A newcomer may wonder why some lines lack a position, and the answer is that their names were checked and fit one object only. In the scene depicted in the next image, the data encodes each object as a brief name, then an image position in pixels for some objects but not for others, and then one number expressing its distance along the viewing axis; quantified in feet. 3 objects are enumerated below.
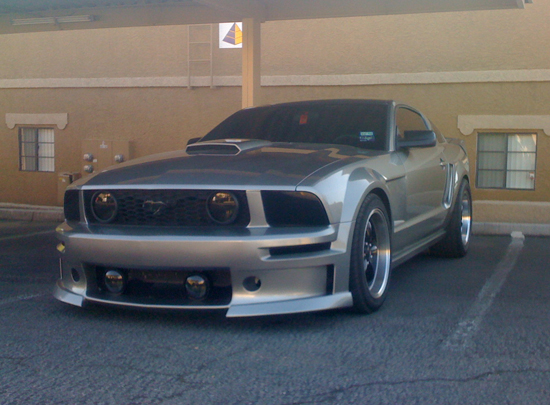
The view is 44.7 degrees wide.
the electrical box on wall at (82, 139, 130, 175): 36.40
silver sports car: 11.18
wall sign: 34.58
